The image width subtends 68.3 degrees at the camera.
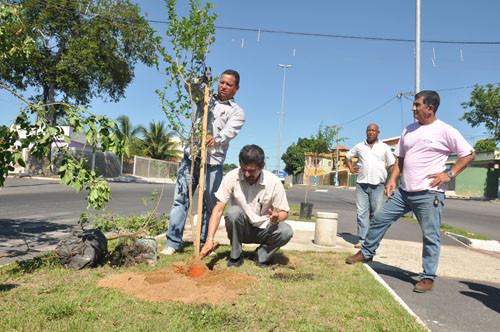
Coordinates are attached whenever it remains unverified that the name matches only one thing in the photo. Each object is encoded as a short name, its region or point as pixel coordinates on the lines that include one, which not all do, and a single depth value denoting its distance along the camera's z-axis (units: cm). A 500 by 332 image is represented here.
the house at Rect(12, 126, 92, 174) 2790
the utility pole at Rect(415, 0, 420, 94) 1120
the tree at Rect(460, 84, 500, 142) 3212
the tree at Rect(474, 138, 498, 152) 5124
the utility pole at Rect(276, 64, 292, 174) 4141
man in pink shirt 368
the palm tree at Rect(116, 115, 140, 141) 4038
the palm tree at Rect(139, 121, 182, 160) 4194
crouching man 394
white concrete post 584
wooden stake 364
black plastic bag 348
